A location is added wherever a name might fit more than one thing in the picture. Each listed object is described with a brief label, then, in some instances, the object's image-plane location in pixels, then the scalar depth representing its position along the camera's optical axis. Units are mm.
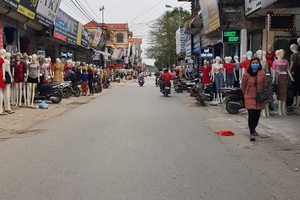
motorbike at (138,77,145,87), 35066
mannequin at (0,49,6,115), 11612
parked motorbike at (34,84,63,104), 15602
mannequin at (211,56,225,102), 15367
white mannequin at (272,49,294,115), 11094
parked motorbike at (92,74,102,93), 24233
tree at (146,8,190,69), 63531
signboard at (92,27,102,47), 36319
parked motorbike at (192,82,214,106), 15266
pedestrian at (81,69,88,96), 20697
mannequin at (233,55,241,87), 15561
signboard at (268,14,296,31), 13531
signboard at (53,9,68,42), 21731
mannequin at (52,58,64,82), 18641
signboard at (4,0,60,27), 14959
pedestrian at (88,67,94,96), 21734
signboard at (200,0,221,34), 18656
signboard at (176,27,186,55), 45719
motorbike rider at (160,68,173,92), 20672
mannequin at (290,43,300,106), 11383
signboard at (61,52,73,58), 26941
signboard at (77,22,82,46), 27969
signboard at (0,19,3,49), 15016
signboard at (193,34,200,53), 34191
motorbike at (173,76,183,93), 24625
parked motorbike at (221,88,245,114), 12102
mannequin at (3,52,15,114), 11945
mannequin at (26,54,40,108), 13695
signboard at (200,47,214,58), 25962
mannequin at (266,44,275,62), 12719
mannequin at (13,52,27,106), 13133
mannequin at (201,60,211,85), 16377
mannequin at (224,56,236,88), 15203
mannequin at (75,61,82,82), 20688
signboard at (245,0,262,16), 14178
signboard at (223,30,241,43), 17766
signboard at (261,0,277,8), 11950
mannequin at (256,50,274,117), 11277
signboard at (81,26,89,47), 29992
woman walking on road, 7902
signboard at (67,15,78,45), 24872
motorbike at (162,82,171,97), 20766
